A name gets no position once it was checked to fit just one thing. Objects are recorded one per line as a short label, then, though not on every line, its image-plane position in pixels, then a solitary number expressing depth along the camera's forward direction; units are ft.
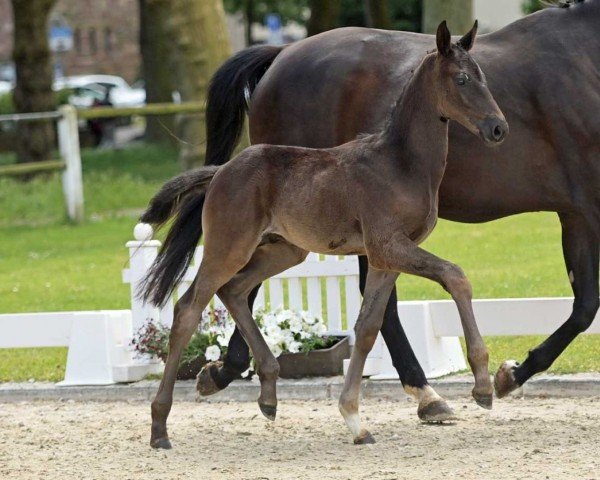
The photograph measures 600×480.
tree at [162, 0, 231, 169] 93.76
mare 41.45
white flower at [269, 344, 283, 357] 47.88
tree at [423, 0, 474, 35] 97.19
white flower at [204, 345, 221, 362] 48.26
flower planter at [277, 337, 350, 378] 48.70
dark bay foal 35.35
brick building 351.66
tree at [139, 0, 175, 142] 171.63
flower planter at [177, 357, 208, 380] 49.16
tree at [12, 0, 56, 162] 139.54
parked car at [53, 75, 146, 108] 241.76
